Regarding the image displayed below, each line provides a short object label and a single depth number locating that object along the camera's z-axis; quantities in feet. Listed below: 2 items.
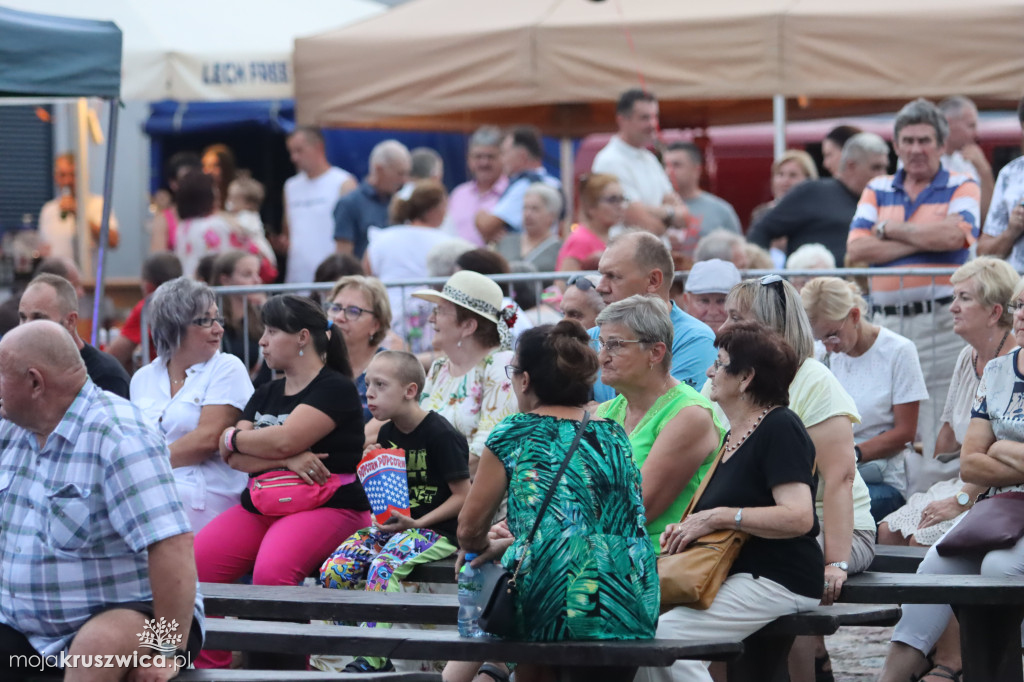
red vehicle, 109.07
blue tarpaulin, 96.73
